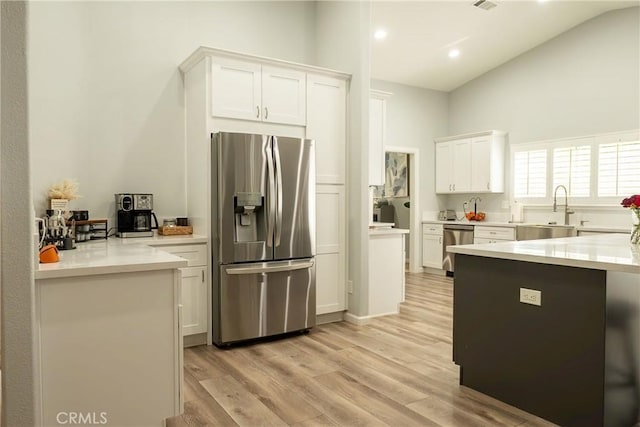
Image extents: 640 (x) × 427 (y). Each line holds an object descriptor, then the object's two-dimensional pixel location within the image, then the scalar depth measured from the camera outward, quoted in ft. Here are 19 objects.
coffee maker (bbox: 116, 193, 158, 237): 11.44
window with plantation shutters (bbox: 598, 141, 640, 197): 16.88
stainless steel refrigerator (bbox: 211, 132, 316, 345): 11.10
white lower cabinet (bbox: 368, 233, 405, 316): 13.82
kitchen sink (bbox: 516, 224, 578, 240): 17.60
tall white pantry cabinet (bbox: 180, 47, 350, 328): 11.49
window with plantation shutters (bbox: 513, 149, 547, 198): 20.01
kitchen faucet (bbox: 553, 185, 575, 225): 18.90
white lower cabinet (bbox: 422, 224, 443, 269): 22.56
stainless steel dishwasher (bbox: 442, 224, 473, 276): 21.24
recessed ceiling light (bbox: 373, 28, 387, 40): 17.78
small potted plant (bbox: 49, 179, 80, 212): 9.20
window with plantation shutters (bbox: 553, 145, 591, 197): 18.38
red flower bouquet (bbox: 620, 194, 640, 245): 8.32
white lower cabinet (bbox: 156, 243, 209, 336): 11.15
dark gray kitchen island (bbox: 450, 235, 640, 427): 6.60
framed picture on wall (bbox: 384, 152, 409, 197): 26.27
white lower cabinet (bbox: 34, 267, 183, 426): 6.02
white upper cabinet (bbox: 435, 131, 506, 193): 21.18
